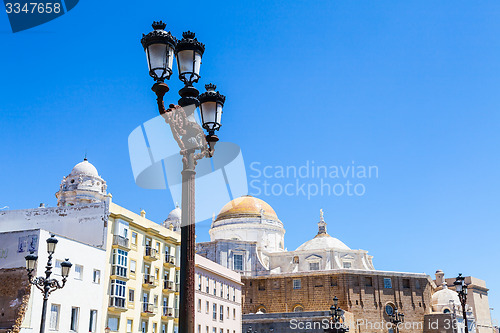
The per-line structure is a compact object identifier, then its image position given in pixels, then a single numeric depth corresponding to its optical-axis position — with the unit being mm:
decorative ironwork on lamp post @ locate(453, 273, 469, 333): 22875
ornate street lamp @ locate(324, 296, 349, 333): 26156
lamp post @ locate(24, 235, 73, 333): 15703
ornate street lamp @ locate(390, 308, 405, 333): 61331
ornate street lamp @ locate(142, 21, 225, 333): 7812
